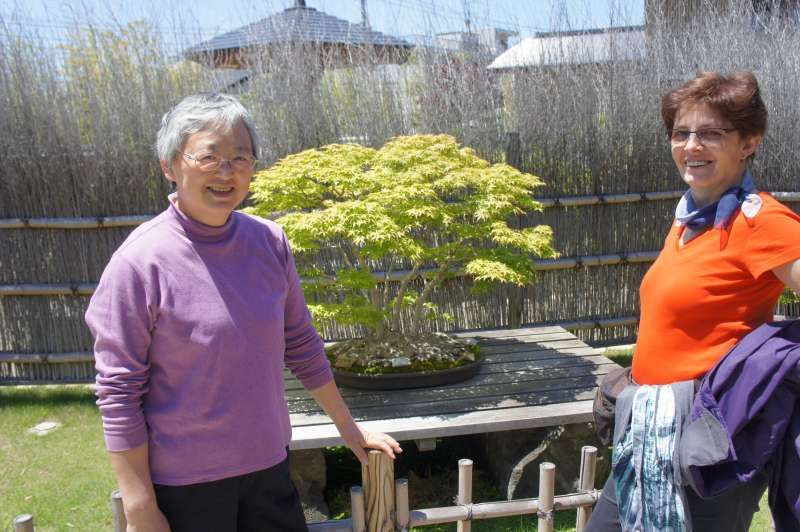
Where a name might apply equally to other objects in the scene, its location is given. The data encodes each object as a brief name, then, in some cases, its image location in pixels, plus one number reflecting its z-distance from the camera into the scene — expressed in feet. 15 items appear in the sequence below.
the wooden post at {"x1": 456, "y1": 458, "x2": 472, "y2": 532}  6.76
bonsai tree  10.77
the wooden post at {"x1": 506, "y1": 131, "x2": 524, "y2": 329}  16.48
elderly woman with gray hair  4.25
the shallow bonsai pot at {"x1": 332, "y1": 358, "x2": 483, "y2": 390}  11.01
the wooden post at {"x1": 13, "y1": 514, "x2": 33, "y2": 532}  5.64
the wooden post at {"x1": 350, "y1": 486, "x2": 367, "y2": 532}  6.23
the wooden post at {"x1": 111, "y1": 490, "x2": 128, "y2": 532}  5.90
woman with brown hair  4.90
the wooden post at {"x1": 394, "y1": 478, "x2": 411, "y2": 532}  6.31
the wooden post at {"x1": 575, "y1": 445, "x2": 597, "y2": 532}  7.44
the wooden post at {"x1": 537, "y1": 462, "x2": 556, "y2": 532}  7.02
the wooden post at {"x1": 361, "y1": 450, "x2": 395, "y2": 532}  5.98
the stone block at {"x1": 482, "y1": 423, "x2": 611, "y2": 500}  10.68
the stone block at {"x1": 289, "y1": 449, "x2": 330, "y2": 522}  10.33
